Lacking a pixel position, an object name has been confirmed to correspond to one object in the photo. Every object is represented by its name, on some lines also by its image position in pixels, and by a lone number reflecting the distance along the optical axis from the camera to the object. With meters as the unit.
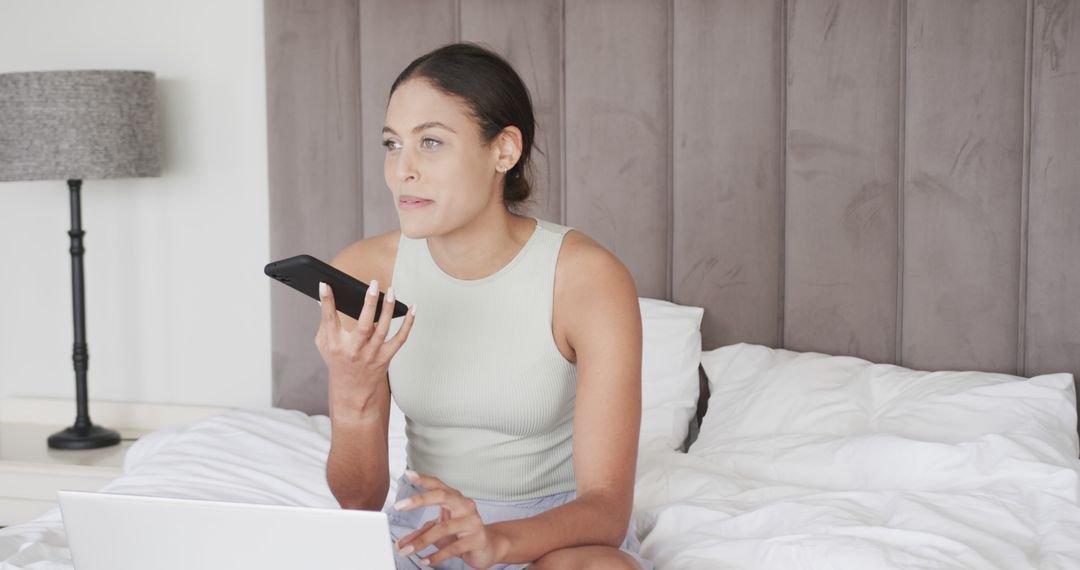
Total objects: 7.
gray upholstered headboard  2.12
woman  1.30
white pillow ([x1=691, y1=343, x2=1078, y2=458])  1.90
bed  1.47
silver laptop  0.92
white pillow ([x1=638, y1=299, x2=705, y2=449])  2.13
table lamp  2.44
